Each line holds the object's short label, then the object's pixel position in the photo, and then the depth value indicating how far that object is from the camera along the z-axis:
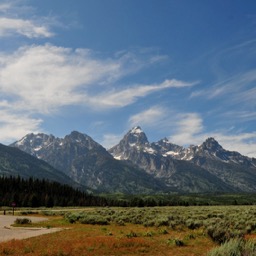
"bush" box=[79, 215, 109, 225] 45.47
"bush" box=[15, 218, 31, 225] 45.78
